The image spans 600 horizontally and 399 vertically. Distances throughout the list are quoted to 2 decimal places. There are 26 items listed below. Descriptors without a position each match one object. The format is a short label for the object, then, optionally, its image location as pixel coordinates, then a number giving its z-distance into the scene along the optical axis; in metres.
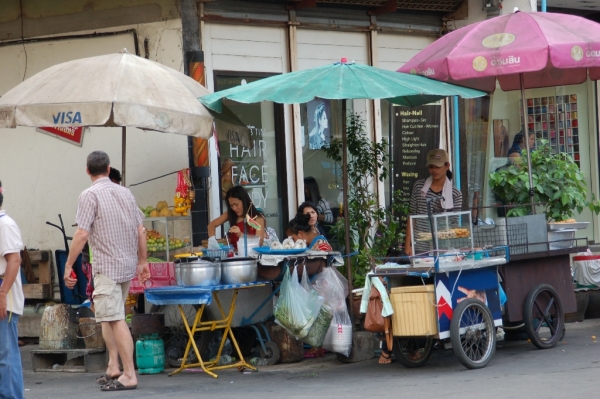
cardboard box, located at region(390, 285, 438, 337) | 11.91
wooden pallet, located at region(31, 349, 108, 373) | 13.38
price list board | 19.19
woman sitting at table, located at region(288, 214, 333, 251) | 14.19
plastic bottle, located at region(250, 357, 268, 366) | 13.50
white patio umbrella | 12.23
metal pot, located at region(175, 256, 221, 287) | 12.22
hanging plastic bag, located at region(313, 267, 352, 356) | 12.89
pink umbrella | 13.02
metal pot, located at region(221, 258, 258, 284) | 12.48
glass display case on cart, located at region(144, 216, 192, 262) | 13.83
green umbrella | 12.14
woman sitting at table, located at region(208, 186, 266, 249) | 14.28
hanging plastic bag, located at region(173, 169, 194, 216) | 14.56
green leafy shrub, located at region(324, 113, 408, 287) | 14.72
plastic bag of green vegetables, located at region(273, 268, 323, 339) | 12.41
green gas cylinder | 13.02
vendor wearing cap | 14.92
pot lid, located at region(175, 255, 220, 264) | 12.41
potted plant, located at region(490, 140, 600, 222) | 15.85
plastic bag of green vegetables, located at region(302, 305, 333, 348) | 12.57
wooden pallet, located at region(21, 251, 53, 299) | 16.04
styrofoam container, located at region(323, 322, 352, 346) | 12.88
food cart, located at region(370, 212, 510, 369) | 11.94
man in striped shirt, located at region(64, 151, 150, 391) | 11.51
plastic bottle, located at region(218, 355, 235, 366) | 13.26
